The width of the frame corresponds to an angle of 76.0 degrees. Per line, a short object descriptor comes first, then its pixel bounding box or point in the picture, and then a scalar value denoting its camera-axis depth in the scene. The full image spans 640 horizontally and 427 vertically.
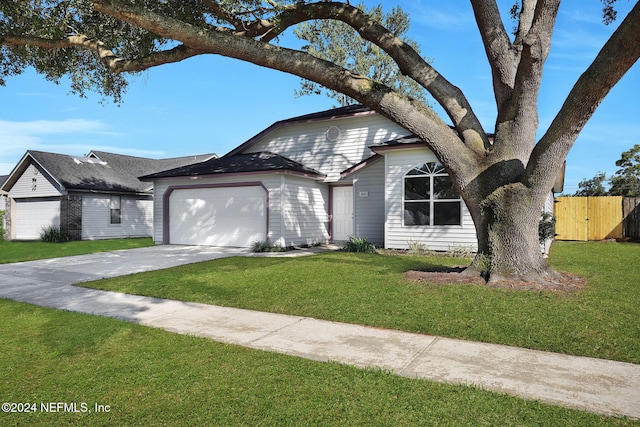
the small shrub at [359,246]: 13.52
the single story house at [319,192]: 12.94
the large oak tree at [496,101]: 6.93
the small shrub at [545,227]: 12.06
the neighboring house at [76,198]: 20.91
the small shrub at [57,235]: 20.42
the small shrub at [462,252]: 12.10
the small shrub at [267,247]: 14.16
